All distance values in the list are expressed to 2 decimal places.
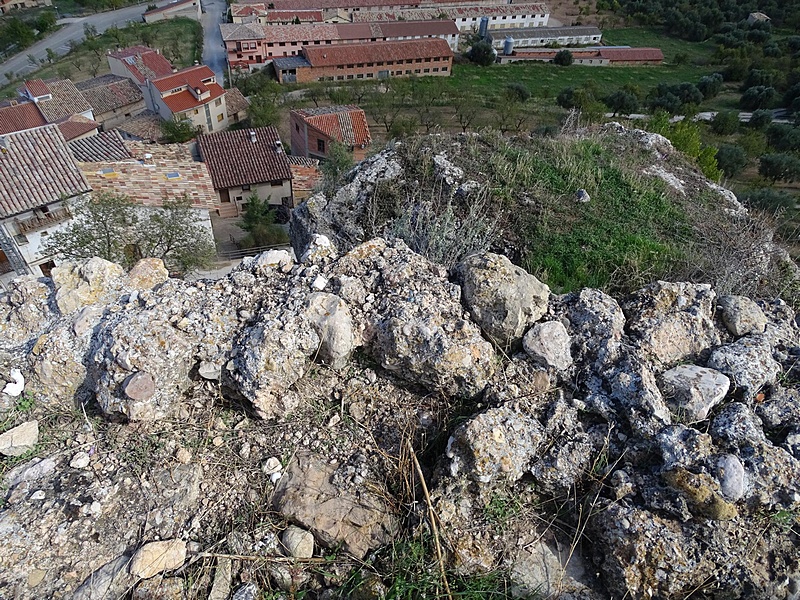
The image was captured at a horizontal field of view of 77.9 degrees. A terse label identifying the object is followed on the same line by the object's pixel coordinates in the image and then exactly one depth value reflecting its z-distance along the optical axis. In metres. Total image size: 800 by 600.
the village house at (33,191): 14.43
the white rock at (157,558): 3.33
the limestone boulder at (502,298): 4.20
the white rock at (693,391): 3.73
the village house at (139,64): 35.12
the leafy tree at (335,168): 9.77
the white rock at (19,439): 3.75
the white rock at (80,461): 3.71
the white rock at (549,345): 4.09
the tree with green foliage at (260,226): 17.58
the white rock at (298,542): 3.53
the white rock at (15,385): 3.91
